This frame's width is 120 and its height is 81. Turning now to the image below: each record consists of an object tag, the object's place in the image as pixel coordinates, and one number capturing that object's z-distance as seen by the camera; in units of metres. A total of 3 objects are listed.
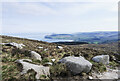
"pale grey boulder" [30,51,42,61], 8.30
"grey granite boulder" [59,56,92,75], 6.56
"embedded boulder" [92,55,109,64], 8.88
